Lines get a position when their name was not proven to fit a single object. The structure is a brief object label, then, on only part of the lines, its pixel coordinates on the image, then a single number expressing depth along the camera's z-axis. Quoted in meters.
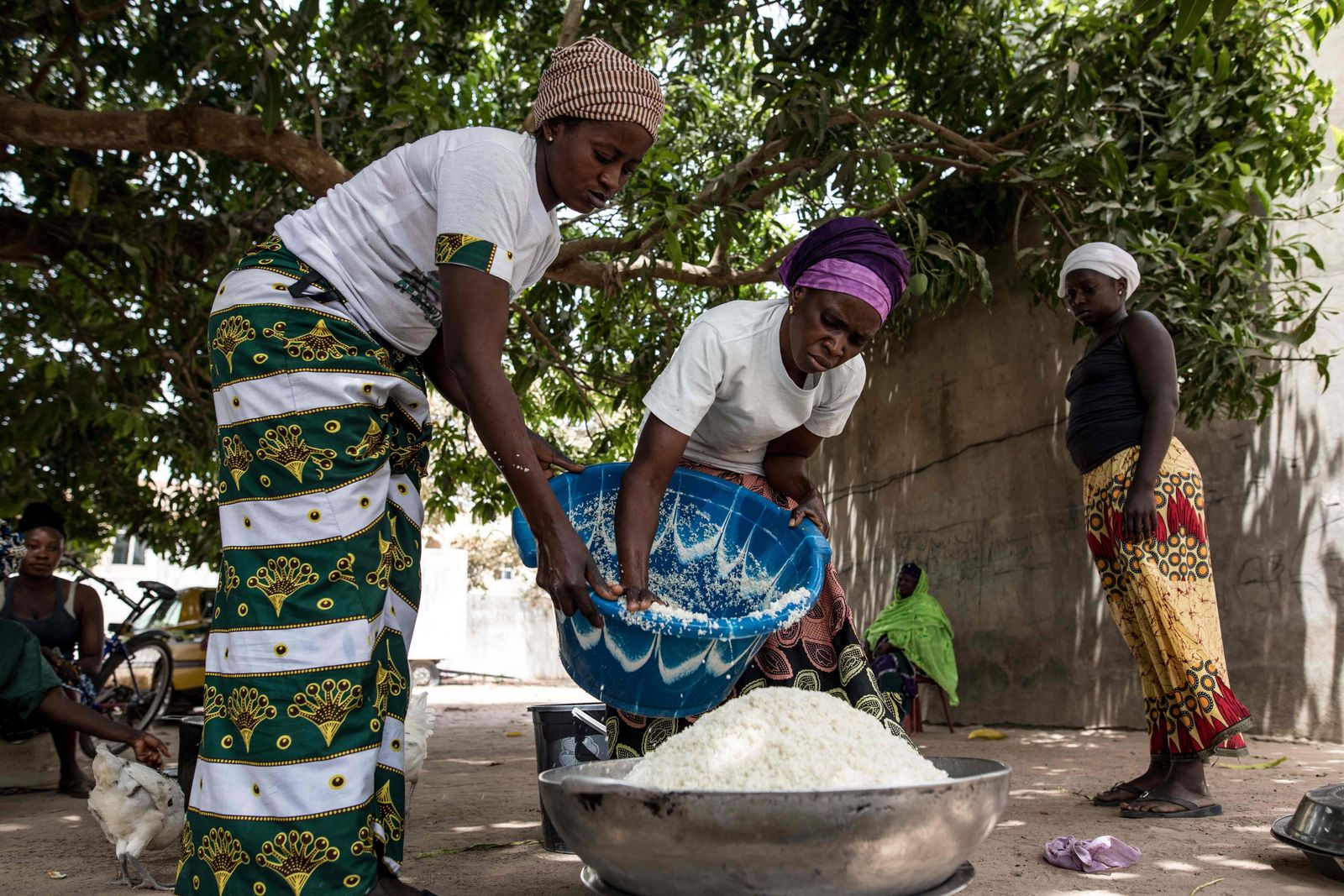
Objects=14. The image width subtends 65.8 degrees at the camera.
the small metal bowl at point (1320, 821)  2.40
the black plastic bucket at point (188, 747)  2.92
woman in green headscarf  6.31
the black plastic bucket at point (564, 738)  3.05
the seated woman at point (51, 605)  5.30
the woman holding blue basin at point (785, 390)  2.11
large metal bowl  1.36
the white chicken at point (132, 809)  2.77
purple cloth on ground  2.61
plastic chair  6.56
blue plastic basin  1.77
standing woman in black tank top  3.30
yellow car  9.64
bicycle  7.20
